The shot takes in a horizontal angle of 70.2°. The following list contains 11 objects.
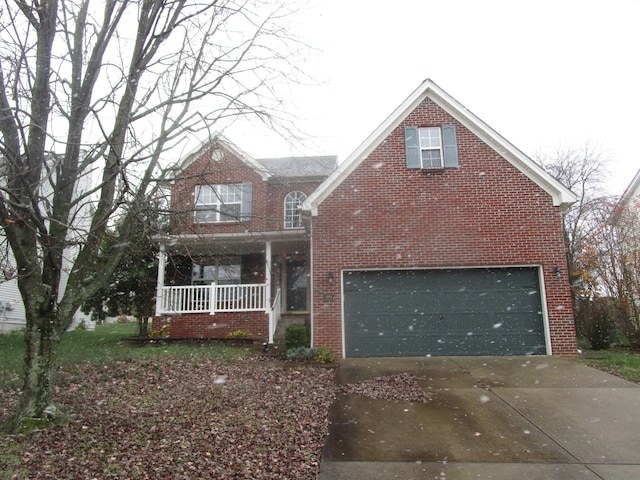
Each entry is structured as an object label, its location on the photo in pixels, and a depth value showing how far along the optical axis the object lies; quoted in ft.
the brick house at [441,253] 33.83
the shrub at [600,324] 38.88
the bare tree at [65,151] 17.07
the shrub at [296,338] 34.42
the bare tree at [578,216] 48.49
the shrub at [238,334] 41.91
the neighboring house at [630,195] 45.29
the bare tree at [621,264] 38.19
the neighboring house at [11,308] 54.39
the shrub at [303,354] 32.30
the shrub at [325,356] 31.89
